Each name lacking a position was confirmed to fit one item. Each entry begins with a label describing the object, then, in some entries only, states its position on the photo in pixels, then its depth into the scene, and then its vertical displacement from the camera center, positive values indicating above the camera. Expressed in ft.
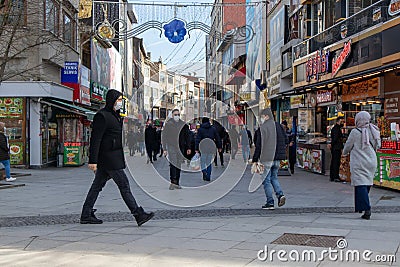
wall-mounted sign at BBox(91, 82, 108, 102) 120.38 +8.41
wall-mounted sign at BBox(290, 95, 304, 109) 81.92 +3.92
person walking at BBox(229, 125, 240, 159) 85.52 -1.69
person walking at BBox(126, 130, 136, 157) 82.02 -2.04
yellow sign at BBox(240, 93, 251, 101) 126.06 +7.18
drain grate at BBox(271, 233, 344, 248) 23.35 -4.83
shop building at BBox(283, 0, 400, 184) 47.80 +5.59
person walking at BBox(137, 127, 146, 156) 89.95 -2.43
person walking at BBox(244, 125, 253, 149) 89.58 -2.03
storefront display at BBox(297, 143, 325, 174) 61.16 -3.50
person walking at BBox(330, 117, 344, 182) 51.83 -2.03
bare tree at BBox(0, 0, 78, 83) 47.88 +10.12
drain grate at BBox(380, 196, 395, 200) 39.93 -5.04
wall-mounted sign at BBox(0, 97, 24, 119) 70.33 +2.84
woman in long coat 30.35 -1.61
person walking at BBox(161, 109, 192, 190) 45.27 -1.22
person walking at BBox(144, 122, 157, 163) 77.79 -1.48
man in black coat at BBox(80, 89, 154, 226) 28.07 -1.44
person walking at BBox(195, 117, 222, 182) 53.97 -1.62
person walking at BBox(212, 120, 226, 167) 76.53 -0.32
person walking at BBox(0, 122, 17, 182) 51.55 -2.04
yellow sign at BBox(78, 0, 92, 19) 87.14 +19.04
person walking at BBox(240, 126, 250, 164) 80.23 -2.34
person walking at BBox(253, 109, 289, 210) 33.88 -1.53
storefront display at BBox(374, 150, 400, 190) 42.32 -3.28
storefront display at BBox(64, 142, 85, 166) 76.02 -3.33
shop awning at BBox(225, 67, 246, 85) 138.41 +12.29
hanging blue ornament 69.15 +11.94
